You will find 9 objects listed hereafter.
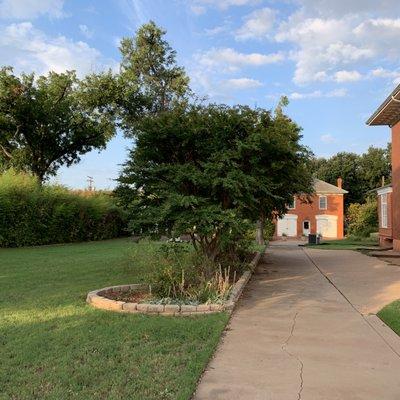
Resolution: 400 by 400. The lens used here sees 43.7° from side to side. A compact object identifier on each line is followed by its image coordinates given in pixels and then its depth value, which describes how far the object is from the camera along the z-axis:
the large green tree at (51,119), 32.50
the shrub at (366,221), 46.00
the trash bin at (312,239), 38.59
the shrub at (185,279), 8.74
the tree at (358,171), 67.75
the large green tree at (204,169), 9.73
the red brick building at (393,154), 22.36
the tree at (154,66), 40.59
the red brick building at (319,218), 54.16
